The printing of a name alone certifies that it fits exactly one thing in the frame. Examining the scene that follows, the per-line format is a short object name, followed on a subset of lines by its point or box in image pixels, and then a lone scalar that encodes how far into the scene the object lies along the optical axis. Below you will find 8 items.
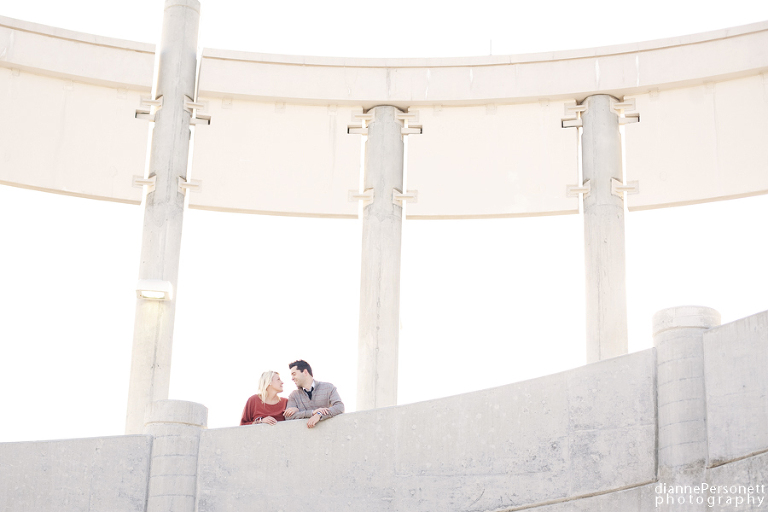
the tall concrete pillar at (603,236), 24.56
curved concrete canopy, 26.05
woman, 16.52
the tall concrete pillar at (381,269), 24.83
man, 16.11
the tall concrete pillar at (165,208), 24.25
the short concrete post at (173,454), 15.13
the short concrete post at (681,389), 13.12
